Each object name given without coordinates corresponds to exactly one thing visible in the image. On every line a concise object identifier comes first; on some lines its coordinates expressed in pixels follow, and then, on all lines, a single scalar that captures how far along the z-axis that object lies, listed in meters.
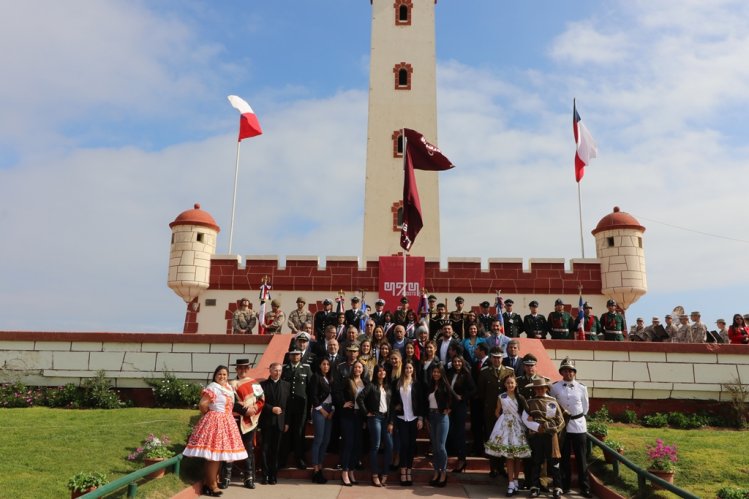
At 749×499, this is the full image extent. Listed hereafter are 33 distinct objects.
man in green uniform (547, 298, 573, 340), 12.73
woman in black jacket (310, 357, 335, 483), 7.93
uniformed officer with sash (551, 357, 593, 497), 7.60
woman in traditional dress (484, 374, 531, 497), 7.37
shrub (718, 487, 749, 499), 6.32
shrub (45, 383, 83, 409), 11.07
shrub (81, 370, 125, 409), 11.02
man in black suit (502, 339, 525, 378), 8.57
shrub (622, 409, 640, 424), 10.99
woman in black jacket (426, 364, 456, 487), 7.71
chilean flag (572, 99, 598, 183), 19.94
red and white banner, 16.91
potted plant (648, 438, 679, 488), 7.09
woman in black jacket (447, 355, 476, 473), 8.12
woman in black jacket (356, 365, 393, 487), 7.91
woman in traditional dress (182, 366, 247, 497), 7.03
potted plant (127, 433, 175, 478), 7.24
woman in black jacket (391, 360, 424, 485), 7.98
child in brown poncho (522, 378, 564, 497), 7.35
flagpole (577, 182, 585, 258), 18.03
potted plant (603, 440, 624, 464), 7.87
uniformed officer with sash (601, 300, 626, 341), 12.85
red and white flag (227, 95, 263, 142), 20.55
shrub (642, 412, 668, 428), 10.74
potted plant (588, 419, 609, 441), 8.73
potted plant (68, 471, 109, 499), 5.80
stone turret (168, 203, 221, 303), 16.62
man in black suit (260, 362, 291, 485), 7.78
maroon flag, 14.65
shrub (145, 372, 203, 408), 10.94
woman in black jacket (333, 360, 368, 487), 7.88
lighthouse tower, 21.22
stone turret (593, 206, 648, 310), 16.41
